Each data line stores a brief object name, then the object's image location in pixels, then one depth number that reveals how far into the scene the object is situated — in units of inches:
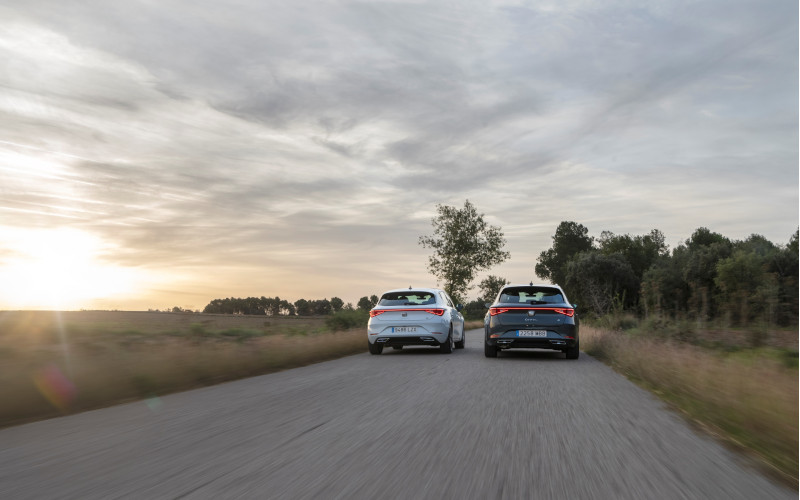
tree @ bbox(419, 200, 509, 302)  2212.1
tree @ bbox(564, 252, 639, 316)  3437.5
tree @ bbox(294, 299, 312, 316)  3805.1
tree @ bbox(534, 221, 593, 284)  4559.5
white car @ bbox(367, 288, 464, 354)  651.5
